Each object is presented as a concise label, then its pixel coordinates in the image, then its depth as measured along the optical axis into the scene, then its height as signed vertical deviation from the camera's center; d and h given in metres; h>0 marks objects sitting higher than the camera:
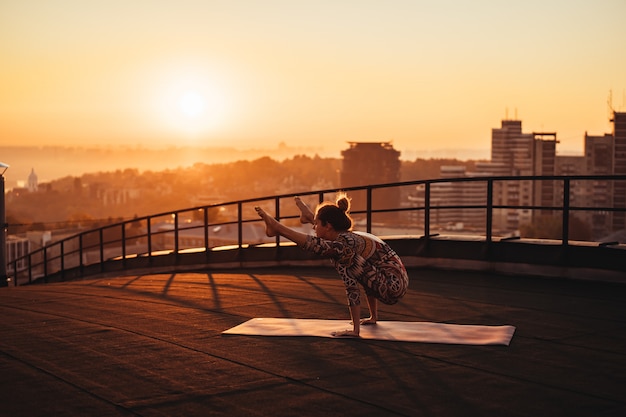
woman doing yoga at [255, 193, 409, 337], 7.56 -0.81
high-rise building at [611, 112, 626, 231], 170.50 +0.21
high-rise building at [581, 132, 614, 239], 181.82 -1.00
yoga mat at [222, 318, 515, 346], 7.54 -1.47
